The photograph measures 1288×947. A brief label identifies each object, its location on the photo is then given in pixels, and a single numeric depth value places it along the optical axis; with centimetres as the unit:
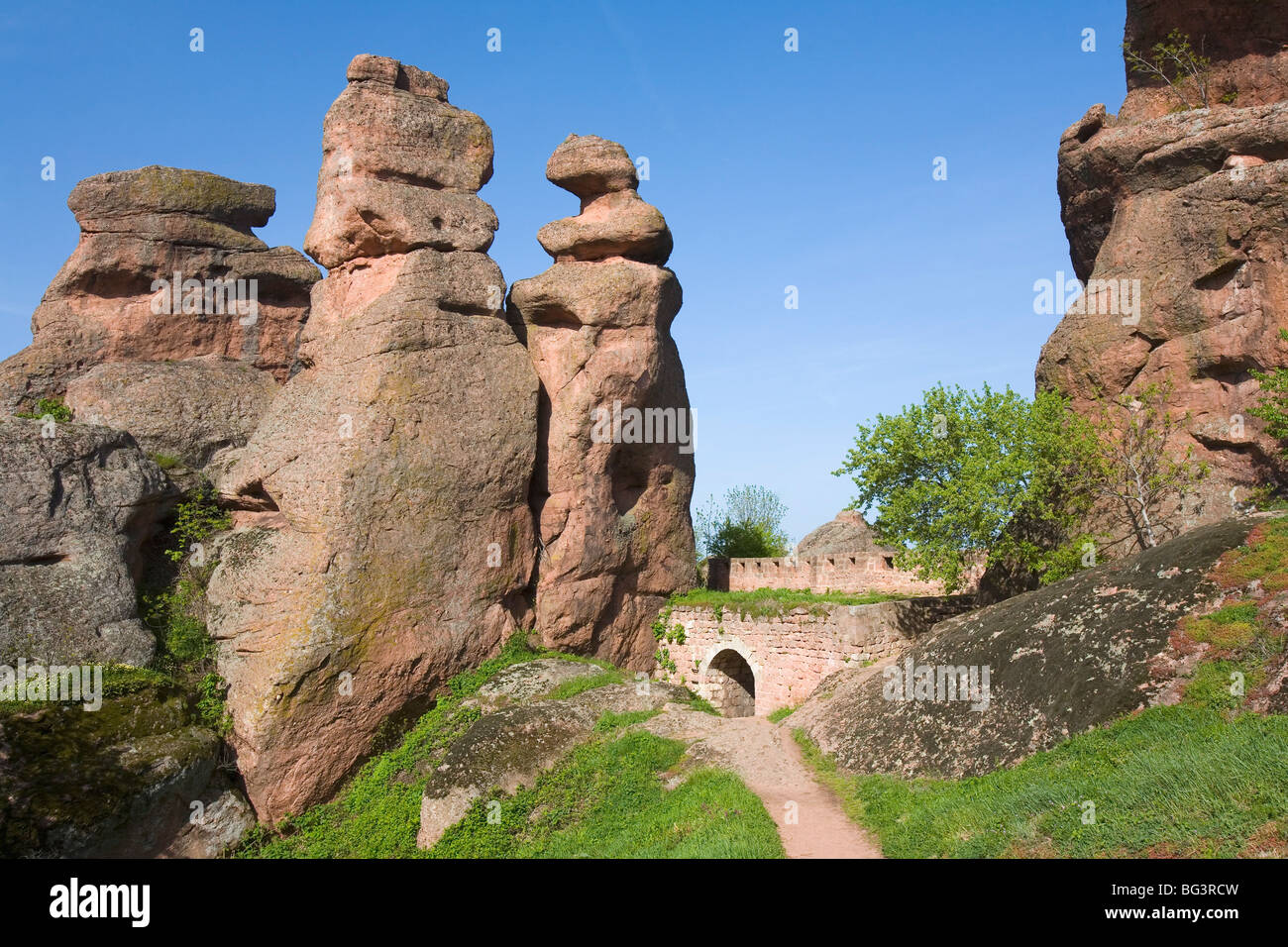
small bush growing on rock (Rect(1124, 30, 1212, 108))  2305
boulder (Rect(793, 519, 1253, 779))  1168
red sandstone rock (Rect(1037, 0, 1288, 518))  1997
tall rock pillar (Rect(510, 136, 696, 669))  2052
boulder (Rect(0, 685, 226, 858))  1281
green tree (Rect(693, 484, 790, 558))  3344
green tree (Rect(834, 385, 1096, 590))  1938
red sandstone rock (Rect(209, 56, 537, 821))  1633
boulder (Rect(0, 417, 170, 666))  1510
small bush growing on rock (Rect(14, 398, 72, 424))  1952
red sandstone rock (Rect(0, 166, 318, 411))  2084
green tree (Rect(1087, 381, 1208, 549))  2003
